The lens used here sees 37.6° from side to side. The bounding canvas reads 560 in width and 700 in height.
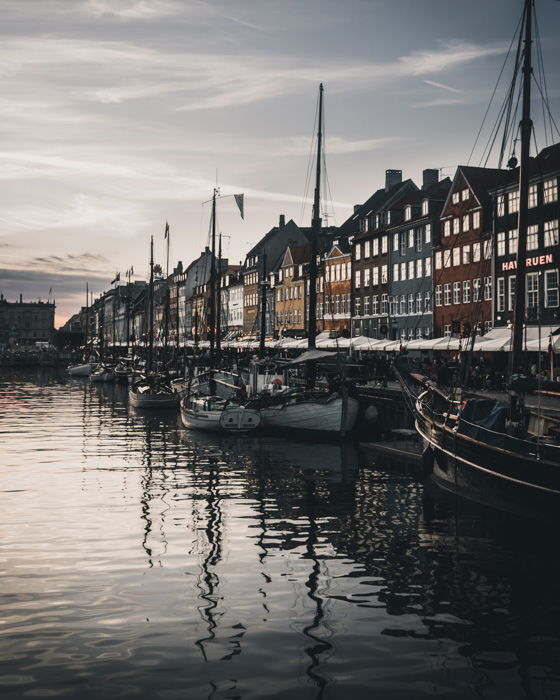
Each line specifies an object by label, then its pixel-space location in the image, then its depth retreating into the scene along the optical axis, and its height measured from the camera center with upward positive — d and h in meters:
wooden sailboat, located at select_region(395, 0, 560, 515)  20.41 -2.51
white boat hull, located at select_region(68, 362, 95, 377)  132.25 -2.73
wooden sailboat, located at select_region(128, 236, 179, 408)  64.69 -3.21
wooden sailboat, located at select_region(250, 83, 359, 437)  43.38 -2.75
